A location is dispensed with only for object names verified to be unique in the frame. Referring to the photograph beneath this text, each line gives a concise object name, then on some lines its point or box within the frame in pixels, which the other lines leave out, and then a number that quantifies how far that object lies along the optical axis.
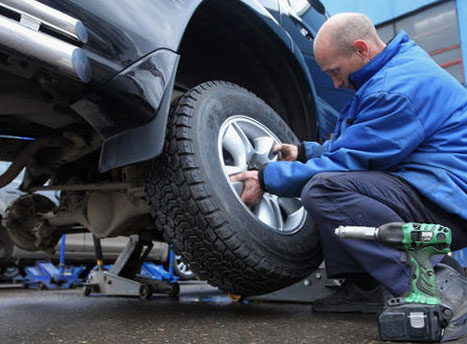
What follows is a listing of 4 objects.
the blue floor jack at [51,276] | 4.06
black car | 1.16
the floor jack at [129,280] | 2.54
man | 1.23
